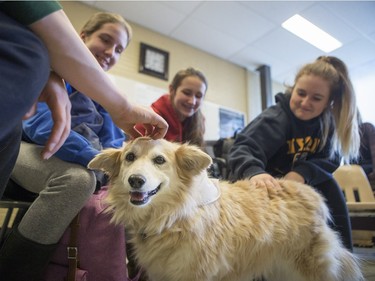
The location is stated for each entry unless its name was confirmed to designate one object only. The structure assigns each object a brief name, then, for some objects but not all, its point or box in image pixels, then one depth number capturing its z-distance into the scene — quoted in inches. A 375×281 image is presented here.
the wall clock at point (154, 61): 140.6
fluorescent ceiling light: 141.3
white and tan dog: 37.9
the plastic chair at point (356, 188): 97.6
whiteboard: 131.5
